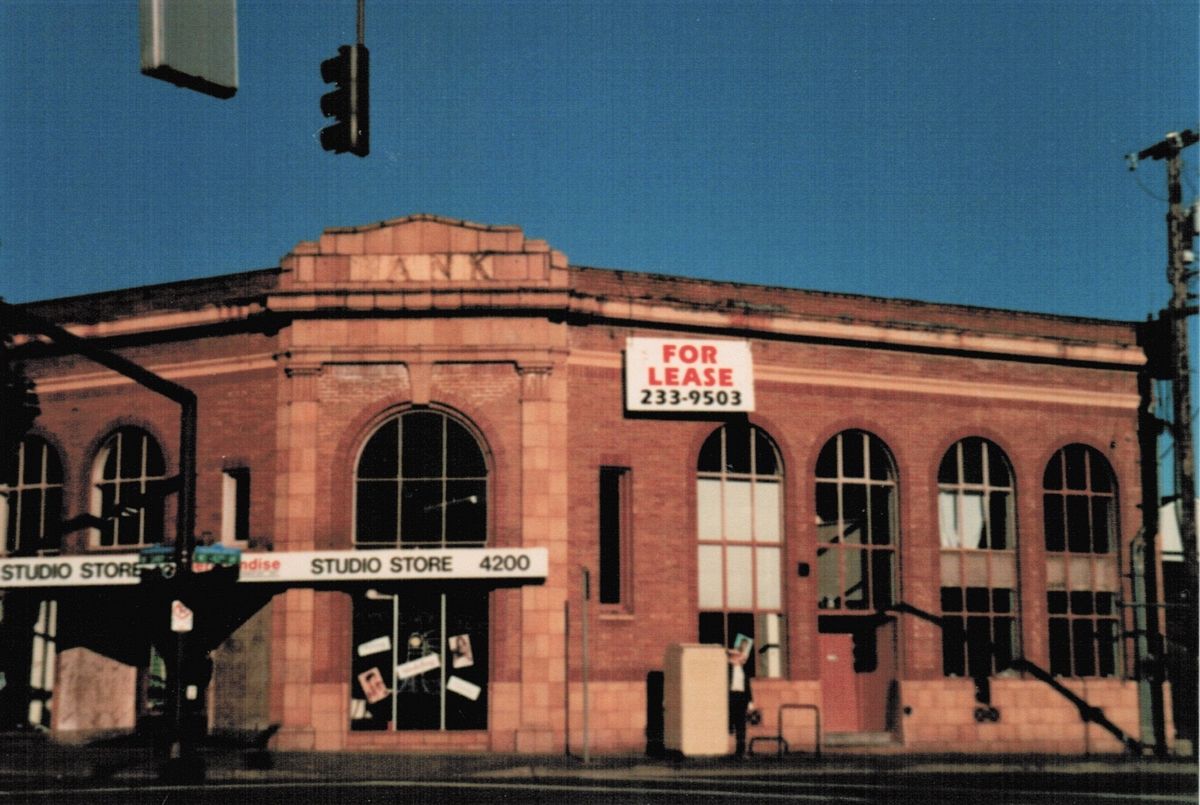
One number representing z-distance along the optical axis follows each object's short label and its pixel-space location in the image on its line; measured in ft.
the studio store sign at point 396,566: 80.48
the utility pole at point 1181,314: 91.04
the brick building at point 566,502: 82.33
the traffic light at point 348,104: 41.91
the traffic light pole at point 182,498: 68.13
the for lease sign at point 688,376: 86.89
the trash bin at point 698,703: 77.10
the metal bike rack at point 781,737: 80.28
